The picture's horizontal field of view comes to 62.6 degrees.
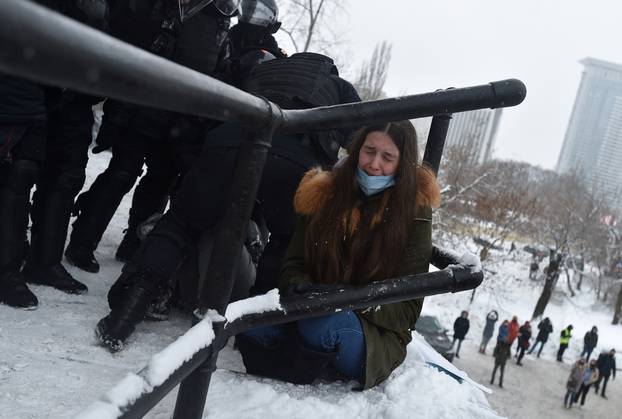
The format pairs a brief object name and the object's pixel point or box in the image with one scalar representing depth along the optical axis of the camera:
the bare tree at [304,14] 15.21
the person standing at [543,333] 18.83
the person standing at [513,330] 15.78
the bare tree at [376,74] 23.89
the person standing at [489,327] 17.66
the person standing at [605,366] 15.66
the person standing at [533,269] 25.99
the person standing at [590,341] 18.95
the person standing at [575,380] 13.72
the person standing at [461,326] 15.52
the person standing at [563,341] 18.84
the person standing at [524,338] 17.00
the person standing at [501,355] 14.35
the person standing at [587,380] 13.92
